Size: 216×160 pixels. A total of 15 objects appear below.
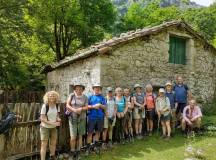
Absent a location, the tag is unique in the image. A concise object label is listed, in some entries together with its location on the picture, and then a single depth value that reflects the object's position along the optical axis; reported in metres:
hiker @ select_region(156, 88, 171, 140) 5.39
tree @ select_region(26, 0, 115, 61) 9.63
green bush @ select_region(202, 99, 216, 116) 7.46
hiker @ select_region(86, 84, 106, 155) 4.65
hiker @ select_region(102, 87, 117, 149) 4.89
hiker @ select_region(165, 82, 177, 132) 5.68
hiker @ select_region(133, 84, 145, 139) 5.34
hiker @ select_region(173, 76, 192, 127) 5.87
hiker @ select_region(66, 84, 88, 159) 4.43
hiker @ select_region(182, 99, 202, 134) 5.57
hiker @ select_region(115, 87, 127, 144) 5.06
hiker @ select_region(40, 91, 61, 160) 4.01
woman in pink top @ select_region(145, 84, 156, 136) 5.49
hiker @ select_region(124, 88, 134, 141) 5.26
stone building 6.02
